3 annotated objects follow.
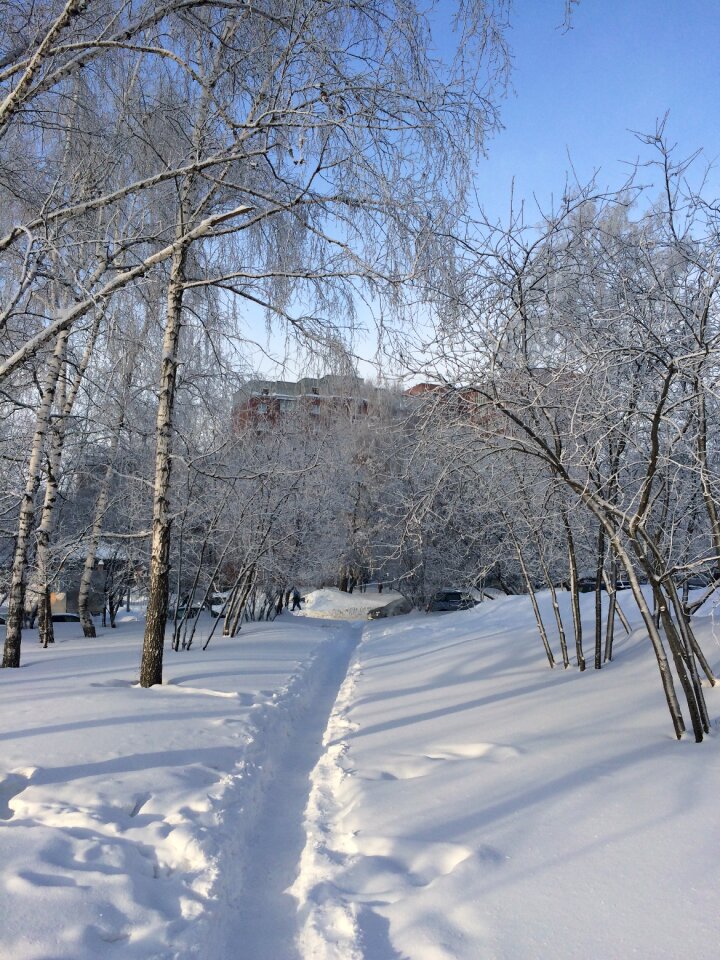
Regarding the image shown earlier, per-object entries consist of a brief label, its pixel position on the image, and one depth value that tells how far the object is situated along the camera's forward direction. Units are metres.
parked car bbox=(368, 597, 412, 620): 30.96
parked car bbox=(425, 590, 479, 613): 28.39
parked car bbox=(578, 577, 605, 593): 24.08
